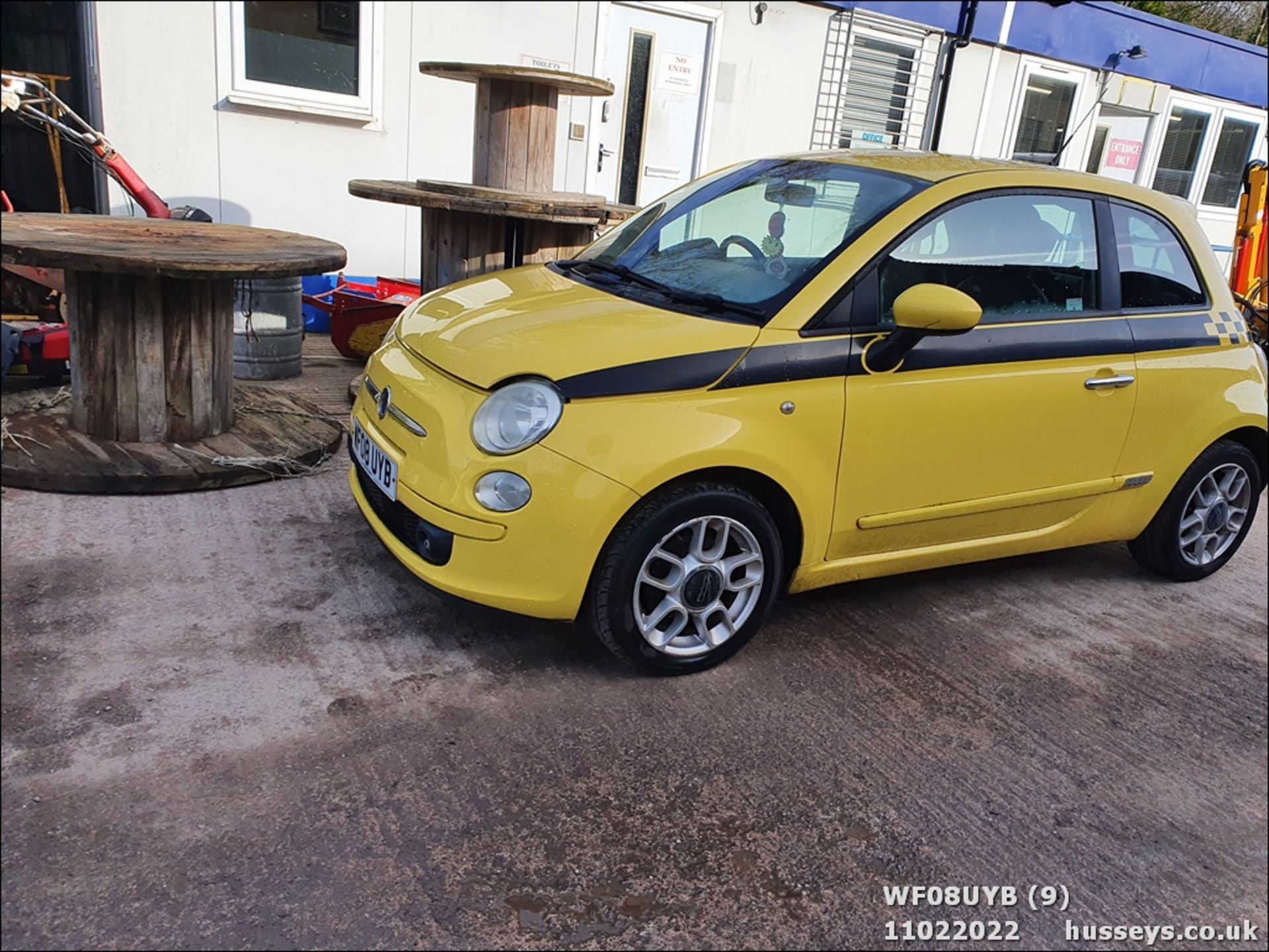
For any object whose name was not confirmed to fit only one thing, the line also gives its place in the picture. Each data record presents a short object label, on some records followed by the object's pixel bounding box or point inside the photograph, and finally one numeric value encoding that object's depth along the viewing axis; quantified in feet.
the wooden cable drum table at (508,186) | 15.92
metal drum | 17.66
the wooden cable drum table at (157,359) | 11.57
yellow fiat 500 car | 8.76
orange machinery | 27.25
